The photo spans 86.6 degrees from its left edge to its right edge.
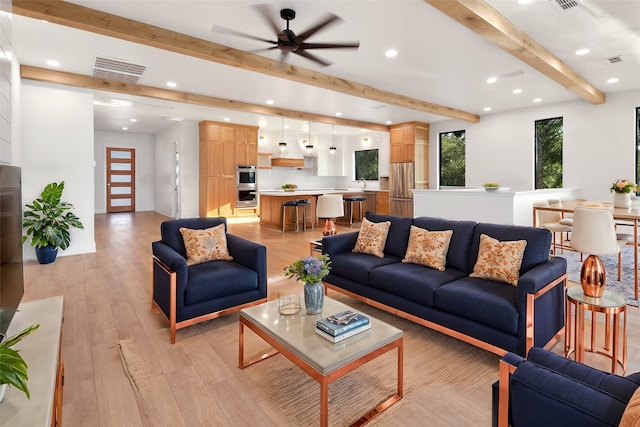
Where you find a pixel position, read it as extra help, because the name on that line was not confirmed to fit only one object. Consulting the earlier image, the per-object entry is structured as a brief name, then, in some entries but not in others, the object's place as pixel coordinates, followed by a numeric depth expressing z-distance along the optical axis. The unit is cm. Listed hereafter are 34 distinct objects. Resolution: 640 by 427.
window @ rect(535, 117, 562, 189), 729
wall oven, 974
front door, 1165
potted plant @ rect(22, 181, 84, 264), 490
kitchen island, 838
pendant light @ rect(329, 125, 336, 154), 1064
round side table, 212
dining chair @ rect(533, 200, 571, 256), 533
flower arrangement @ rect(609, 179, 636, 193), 447
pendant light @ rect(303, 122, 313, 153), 1121
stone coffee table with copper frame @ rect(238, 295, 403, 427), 169
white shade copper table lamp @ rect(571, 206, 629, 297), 224
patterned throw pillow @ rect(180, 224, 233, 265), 322
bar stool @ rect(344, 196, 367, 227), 922
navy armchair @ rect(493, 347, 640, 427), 107
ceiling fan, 306
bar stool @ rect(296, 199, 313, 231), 813
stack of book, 190
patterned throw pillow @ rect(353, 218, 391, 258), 354
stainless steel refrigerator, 926
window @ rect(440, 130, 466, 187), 912
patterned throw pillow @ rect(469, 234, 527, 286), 257
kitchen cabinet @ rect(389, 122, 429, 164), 927
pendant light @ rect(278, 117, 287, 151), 1043
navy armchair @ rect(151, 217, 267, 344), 269
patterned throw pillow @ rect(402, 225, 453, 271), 305
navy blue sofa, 219
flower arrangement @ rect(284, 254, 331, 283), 214
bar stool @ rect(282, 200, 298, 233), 795
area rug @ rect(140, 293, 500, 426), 188
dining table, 359
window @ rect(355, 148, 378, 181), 1124
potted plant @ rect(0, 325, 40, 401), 98
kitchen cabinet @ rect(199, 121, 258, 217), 919
